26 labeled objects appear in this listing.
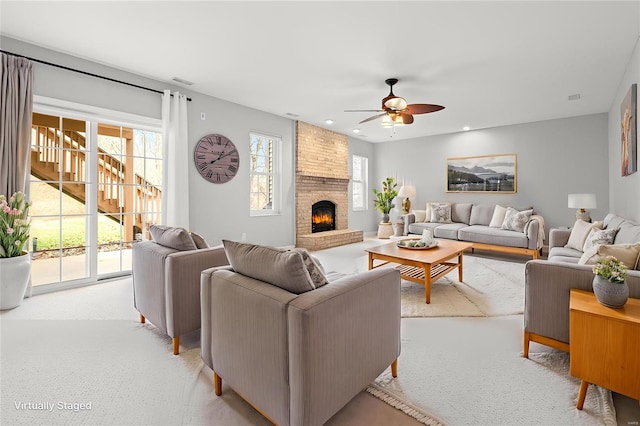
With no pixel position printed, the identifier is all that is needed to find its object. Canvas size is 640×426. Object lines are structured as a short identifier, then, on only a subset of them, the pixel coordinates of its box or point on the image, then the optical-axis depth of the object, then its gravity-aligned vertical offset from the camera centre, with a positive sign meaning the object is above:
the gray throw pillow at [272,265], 1.38 -0.26
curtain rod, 3.12 +1.56
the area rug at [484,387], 1.53 -1.00
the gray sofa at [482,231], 4.90 -0.37
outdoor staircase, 3.47 +0.45
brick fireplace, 6.20 +0.61
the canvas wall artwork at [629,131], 2.99 +0.82
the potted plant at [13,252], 2.88 -0.40
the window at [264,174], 5.67 +0.68
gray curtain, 2.98 +0.88
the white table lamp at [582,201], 4.59 +0.13
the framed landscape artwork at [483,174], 6.35 +0.78
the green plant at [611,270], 1.58 -0.32
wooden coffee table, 3.21 -0.53
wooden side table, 1.46 -0.67
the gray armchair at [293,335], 1.22 -0.56
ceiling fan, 3.67 +1.24
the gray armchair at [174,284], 2.07 -0.51
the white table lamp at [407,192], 7.32 +0.43
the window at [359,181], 8.16 +0.77
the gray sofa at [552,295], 1.82 -0.52
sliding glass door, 3.48 +0.18
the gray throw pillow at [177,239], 2.27 -0.21
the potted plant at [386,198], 7.70 +0.30
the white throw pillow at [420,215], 6.86 -0.11
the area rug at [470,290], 2.92 -0.91
